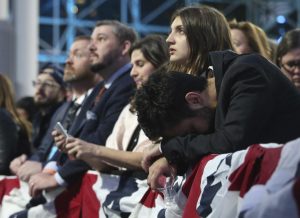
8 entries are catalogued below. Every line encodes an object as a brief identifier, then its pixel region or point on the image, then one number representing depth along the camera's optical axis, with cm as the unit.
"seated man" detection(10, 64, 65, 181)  1358
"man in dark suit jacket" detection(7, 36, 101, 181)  1194
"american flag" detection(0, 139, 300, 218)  454
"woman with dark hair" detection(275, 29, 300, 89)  892
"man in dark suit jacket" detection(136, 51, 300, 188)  581
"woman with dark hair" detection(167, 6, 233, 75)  746
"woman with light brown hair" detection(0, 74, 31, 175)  1173
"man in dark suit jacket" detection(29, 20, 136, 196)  960
